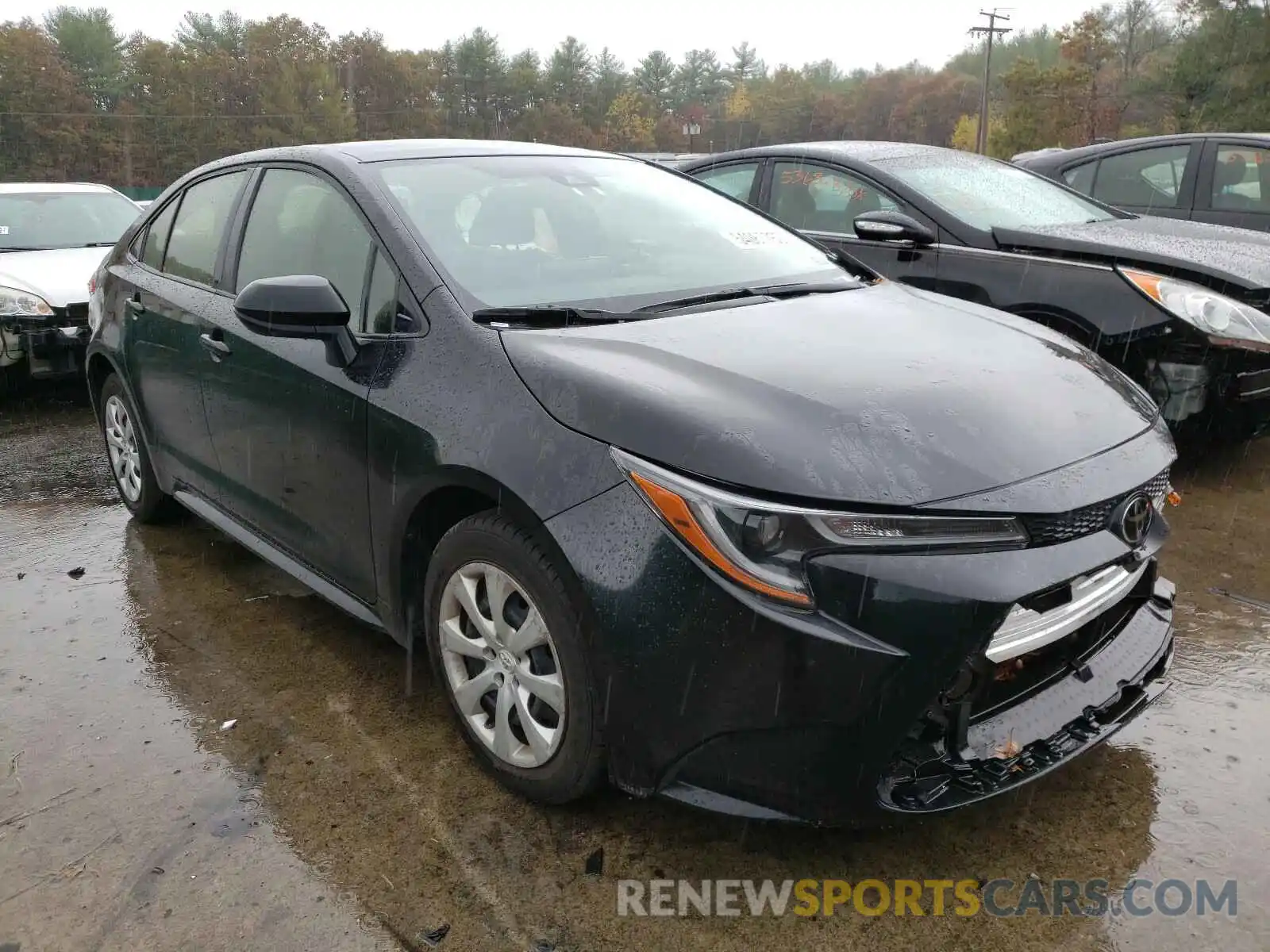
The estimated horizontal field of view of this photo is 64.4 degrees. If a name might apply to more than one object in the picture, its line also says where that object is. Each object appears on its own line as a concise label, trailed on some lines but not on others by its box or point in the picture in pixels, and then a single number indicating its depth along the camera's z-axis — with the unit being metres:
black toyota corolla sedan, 1.90
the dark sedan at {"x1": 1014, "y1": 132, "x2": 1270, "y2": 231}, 6.77
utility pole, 57.28
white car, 6.50
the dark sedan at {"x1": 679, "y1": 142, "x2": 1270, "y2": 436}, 4.32
